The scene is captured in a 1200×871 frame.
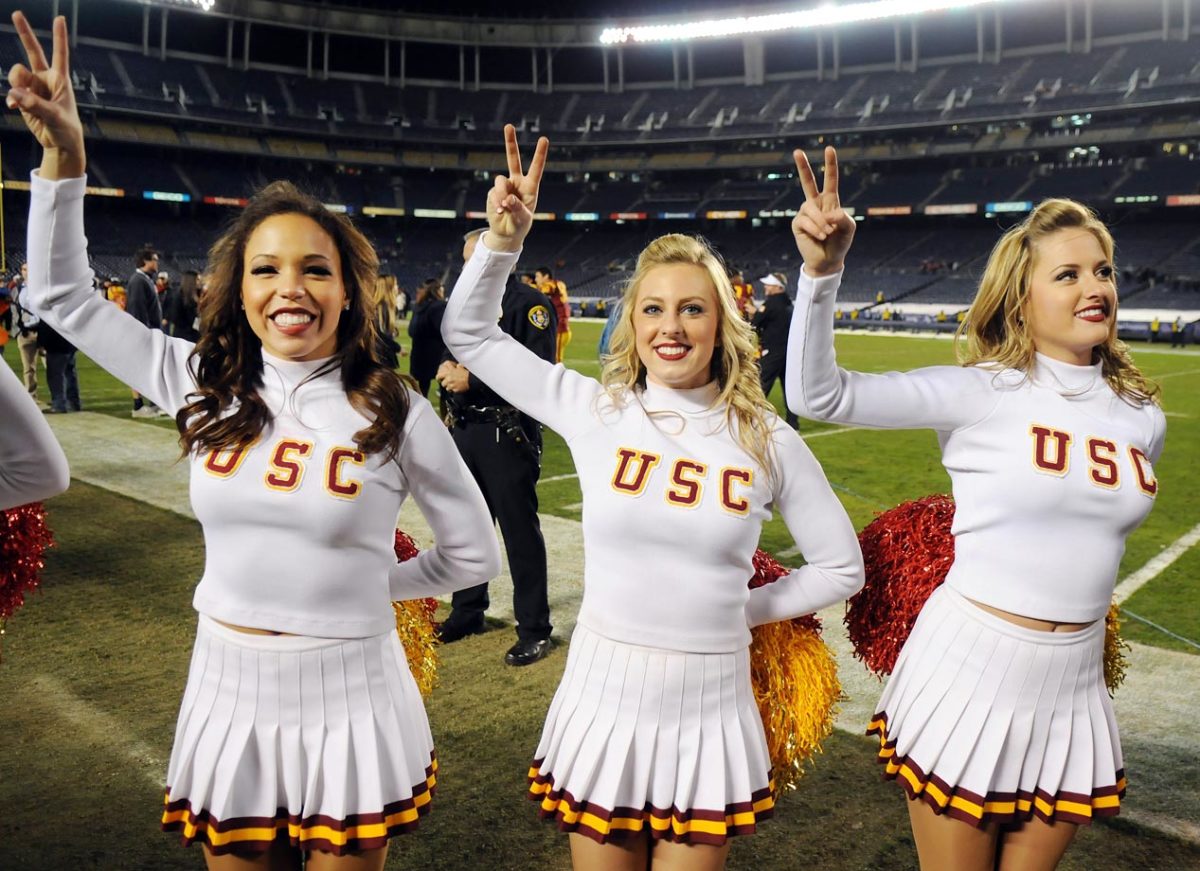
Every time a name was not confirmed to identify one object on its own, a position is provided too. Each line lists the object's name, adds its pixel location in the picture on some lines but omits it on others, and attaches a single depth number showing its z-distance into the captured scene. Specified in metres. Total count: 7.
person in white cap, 10.51
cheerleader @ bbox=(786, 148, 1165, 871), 2.16
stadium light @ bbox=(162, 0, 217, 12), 41.88
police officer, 4.29
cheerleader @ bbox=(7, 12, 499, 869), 1.97
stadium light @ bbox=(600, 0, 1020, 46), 44.09
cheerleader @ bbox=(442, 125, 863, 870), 2.07
